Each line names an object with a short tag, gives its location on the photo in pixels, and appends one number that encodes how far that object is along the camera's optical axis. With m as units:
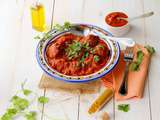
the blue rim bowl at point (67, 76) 1.14
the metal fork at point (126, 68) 1.14
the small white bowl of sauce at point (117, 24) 1.32
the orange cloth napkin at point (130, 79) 1.13
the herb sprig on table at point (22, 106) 1.09
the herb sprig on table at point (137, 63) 1.21
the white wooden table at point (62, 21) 1.11
